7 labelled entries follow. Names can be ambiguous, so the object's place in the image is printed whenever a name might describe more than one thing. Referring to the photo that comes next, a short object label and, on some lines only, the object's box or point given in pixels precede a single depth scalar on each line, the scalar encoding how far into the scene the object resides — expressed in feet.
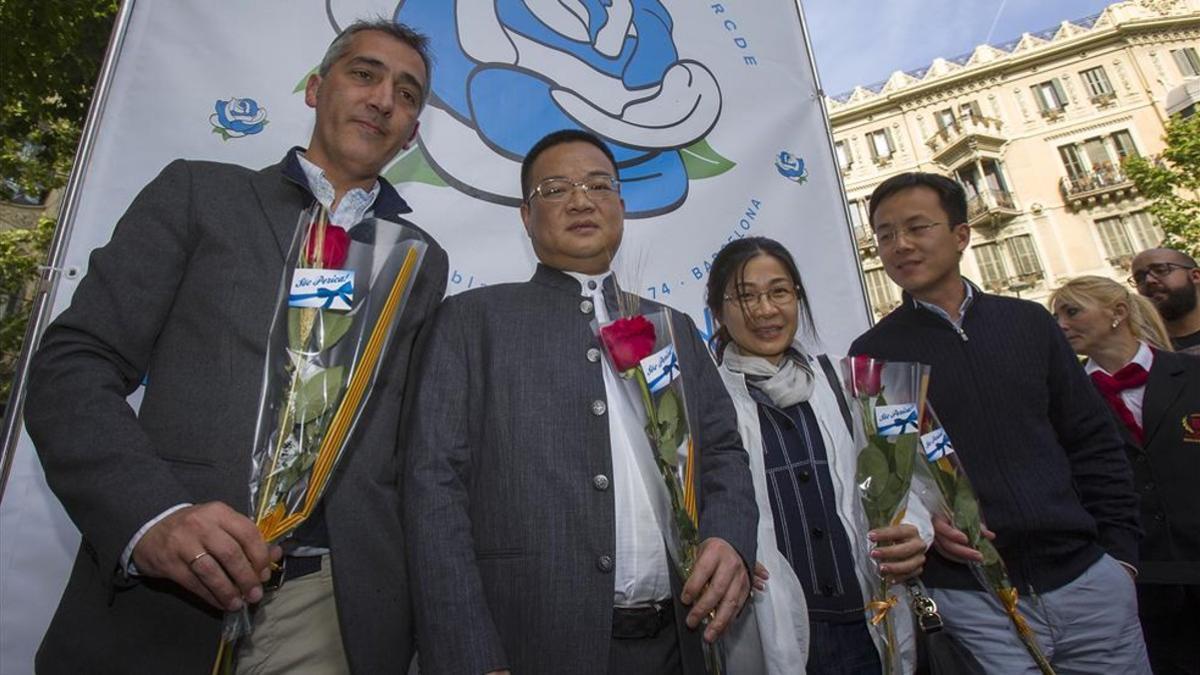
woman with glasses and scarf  4.79
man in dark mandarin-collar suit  3.85
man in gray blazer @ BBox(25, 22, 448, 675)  3.09
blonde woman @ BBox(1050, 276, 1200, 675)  8.17
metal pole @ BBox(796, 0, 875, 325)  9.14
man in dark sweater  5.85
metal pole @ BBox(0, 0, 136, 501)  5.35
